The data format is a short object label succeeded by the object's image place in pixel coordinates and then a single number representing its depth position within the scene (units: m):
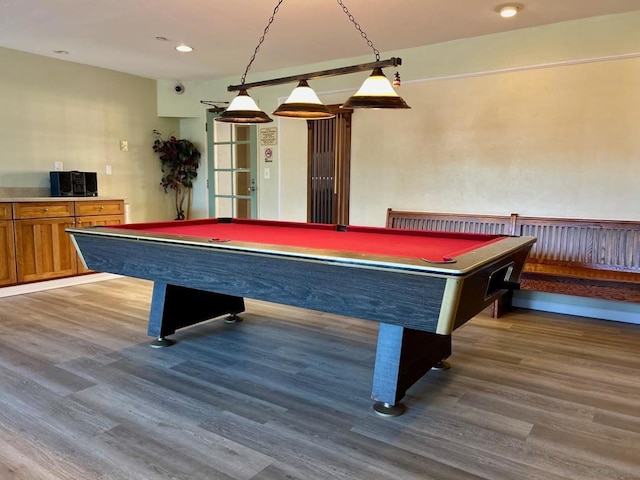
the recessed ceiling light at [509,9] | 3.35
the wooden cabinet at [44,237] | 4.39
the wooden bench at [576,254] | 3.41
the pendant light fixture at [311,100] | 2.53
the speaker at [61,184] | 4.95
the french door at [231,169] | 5.91
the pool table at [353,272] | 1.76
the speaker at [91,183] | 5.15
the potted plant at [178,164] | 6.26
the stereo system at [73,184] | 4.95
